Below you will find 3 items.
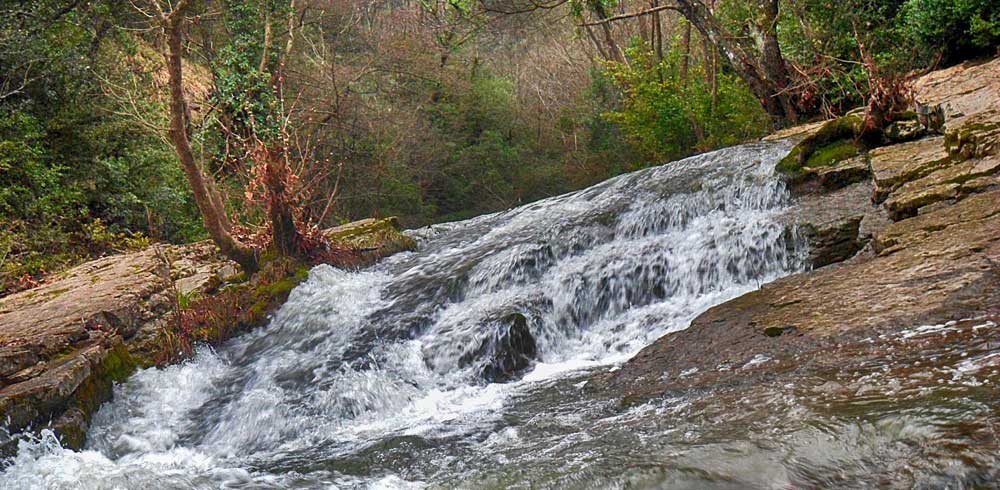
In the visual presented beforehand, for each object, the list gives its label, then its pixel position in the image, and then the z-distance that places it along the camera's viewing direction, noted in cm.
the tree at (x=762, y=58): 1399
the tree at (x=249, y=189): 948
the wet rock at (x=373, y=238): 1184
